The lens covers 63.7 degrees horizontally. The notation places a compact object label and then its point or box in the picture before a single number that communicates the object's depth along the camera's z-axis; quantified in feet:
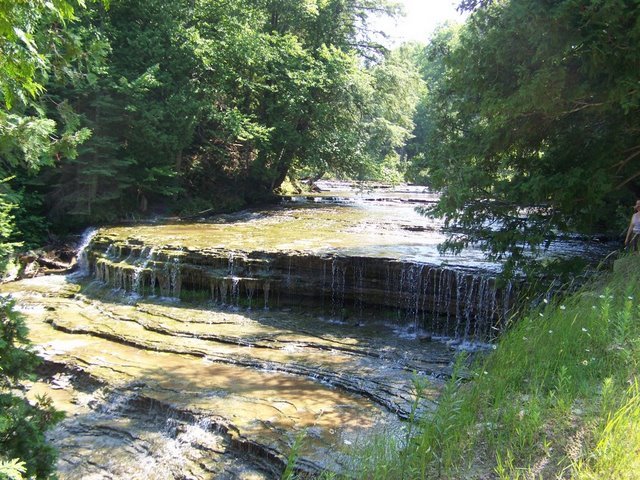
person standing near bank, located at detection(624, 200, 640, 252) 24.14
